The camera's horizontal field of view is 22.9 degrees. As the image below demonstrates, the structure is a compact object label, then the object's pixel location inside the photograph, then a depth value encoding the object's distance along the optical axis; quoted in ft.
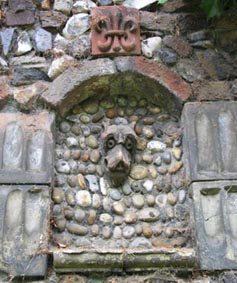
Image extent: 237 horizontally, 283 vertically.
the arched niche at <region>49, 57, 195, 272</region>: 9.49
